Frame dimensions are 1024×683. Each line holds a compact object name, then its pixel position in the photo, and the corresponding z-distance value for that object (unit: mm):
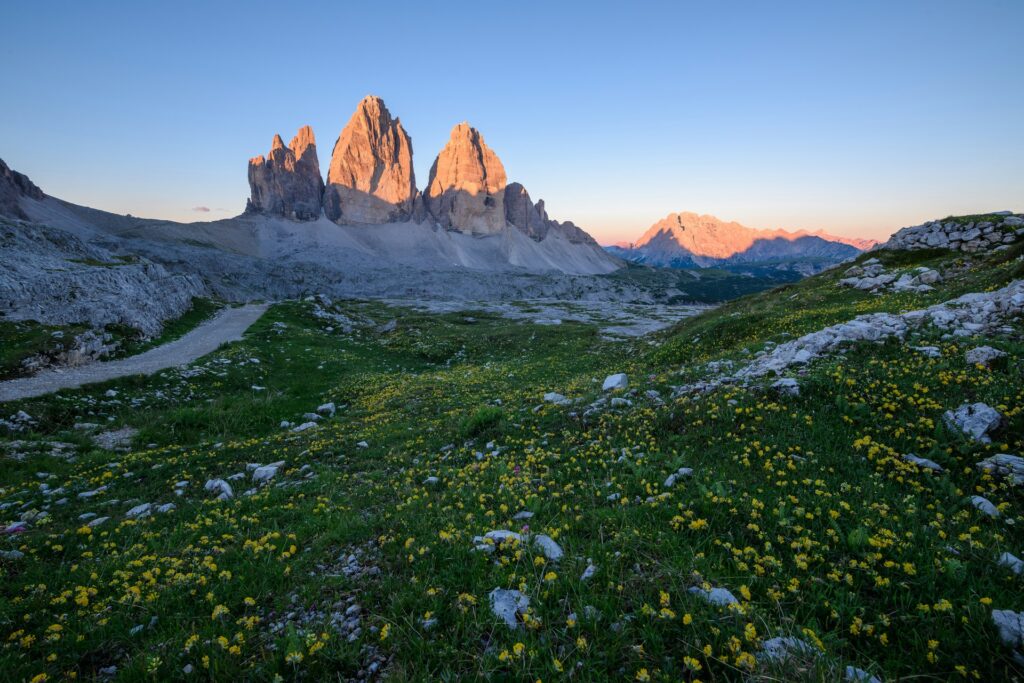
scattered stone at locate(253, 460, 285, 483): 10062
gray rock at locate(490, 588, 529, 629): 4508
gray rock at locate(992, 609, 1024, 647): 3639
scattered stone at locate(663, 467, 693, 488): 7148
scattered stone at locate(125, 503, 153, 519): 8234
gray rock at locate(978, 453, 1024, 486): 6105
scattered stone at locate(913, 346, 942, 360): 10354
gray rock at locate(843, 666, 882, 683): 3488
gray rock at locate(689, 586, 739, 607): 4371
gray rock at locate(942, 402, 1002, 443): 7246
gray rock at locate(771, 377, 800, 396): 9891
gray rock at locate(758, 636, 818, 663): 3709
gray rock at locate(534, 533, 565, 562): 5426
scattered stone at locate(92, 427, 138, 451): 13672
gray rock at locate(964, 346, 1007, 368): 9320
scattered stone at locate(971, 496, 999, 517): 5590
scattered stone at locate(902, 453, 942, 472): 6793
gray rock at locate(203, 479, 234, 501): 8969
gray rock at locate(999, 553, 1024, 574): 4480
